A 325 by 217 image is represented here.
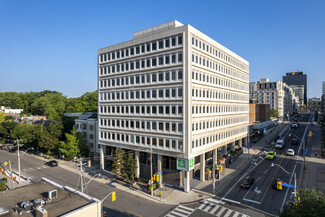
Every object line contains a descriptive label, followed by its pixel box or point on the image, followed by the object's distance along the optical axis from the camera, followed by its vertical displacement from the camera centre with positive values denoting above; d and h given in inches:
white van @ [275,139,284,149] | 2610.7 -461.0
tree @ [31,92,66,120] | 4686.5 +69.3
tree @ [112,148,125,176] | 1544.0 -410.4
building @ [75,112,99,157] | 2248.2 -267.2
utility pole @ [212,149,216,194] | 1814.5 -437.4
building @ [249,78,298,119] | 6181.1 +447.6
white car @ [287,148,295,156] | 2289.7 -490.8
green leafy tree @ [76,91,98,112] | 4004.7 +96.7
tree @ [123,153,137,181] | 1529.3 -451.4
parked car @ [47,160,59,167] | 2121.7 -576.1
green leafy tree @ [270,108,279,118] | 5502.0 -128.1
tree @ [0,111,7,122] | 3833.2 -163.7
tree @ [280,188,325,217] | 635.0 -313.5
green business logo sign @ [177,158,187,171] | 1412.3 -388.8
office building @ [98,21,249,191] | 1445.6 +86.4
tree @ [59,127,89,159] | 2130.9 -404.4
